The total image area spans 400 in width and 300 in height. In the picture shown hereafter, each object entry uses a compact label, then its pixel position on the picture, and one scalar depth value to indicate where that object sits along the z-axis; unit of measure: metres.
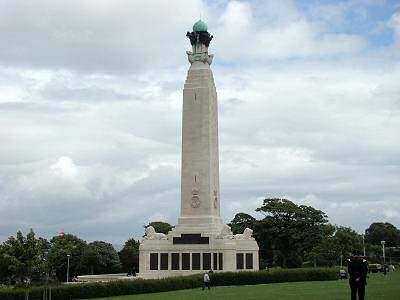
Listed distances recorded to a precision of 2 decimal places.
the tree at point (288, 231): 82.00
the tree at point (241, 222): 89.06
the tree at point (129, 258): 82.75
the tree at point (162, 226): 97.25
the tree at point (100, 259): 76.38
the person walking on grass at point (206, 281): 41.66
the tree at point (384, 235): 120.56
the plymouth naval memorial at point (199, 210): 61.62
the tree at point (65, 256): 76.75
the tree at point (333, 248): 74.50
